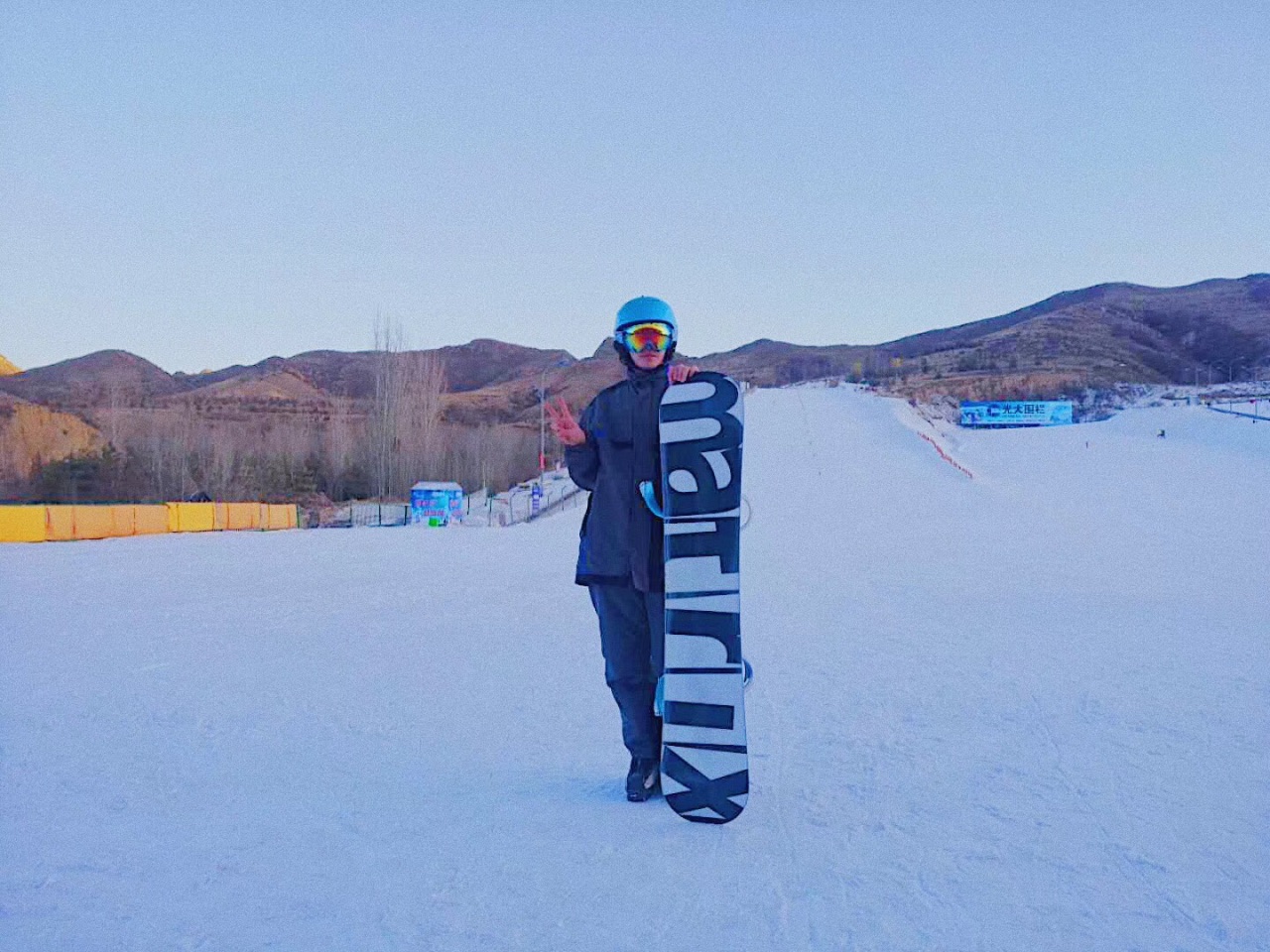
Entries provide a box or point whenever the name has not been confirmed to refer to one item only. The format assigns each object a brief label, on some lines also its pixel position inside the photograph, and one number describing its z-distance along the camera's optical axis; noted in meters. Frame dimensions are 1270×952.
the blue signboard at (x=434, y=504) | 24.52
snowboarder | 3.14
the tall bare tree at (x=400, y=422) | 41.69
